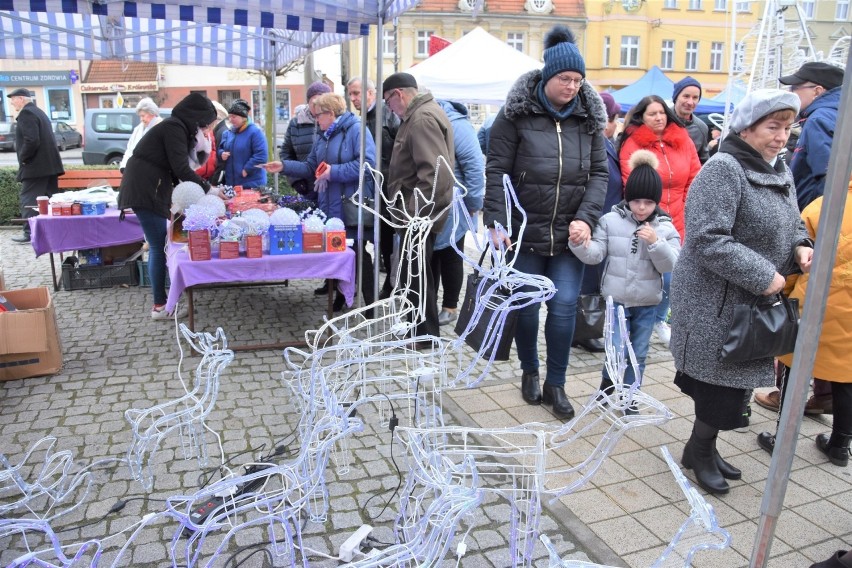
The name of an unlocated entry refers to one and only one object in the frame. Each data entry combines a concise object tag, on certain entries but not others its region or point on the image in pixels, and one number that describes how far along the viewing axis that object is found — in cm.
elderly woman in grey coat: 258
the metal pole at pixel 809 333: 150
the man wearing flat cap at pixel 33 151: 801
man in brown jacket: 414
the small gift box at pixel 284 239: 446
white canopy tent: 929
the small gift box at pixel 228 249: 436
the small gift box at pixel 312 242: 456
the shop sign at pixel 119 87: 3222
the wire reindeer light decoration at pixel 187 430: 278
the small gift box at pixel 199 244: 430
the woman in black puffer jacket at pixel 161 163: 501
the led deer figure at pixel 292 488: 185
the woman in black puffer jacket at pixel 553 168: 337
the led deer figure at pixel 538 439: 183
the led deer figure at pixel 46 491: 257
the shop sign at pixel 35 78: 3375
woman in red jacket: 444
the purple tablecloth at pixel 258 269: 432
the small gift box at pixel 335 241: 462
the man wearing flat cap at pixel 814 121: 363
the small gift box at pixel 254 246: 438
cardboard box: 396
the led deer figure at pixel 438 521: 172
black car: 2630
